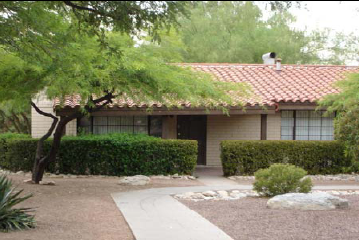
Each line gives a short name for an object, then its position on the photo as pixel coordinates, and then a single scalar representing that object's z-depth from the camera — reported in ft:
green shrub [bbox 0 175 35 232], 29.55
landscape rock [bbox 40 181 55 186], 51.57
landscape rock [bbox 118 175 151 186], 53.26
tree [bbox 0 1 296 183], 24.94
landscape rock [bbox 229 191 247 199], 45.88
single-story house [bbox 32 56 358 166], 70.49
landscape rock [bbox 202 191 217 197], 47.24
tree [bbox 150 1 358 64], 117.91
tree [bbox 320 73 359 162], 58.04
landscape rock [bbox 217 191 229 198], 46.74
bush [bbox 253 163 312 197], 42.70
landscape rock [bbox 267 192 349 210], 36.73
